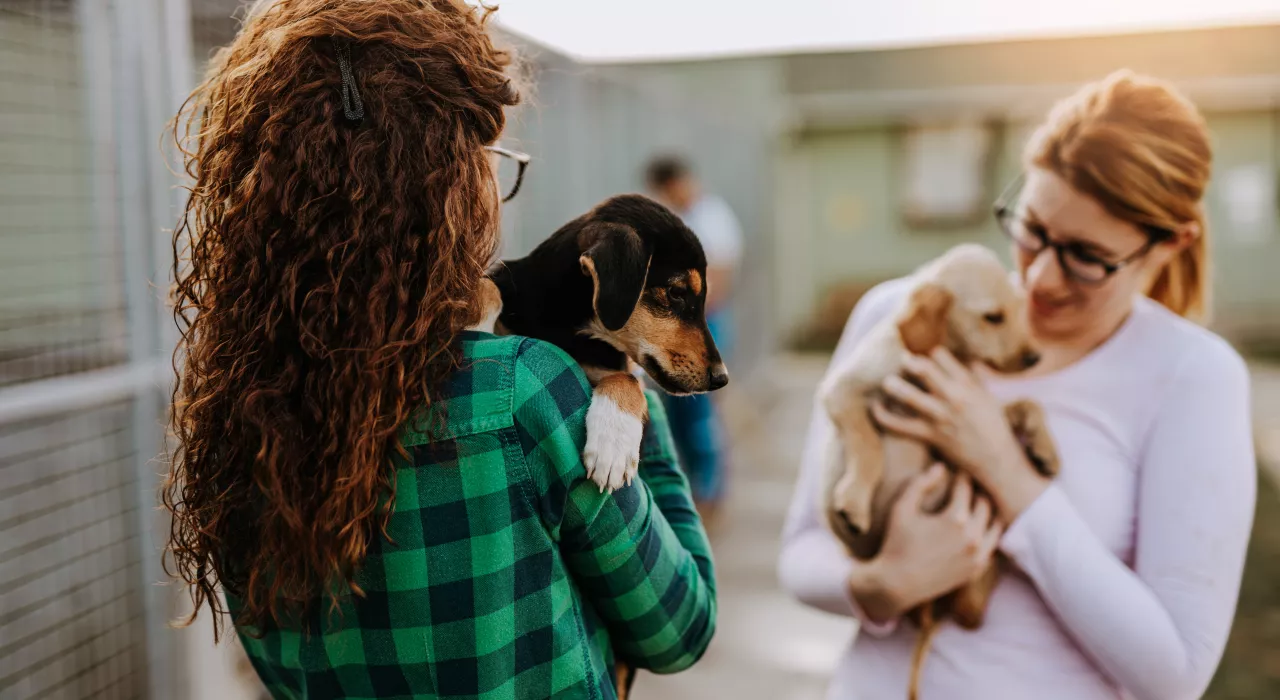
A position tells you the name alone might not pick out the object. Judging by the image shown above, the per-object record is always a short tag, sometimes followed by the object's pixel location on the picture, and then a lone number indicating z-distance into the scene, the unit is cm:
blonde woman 161
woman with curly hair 121
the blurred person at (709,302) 628
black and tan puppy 146
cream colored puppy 187
